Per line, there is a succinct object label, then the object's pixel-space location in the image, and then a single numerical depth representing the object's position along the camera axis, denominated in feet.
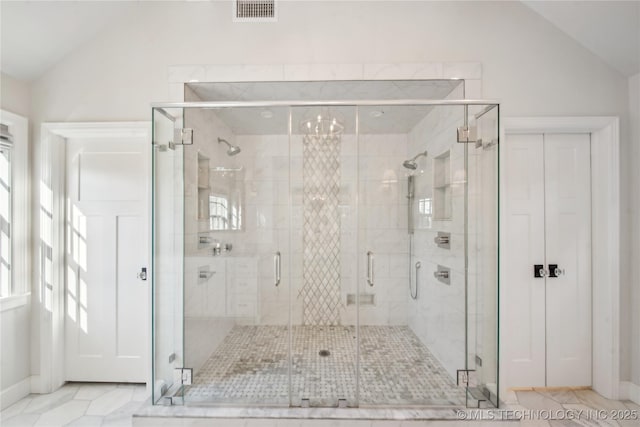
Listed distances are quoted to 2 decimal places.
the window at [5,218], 7.18
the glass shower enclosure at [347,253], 6.33
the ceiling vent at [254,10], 6.53
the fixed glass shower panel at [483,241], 6.52
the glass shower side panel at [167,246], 6.74
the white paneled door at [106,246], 7.97
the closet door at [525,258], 7.51
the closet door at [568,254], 7.48
